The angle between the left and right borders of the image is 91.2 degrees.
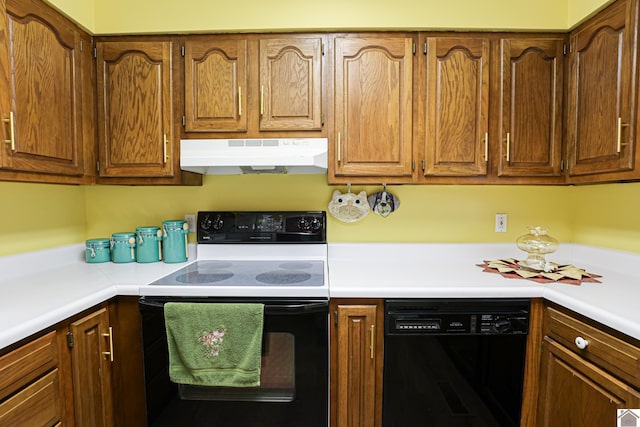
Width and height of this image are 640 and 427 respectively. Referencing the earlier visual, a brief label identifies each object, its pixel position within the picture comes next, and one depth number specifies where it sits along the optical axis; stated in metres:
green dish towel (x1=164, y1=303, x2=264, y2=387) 1.23
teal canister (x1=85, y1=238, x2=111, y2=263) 1.72
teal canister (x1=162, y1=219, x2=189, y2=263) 1.73
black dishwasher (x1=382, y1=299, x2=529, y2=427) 1.28
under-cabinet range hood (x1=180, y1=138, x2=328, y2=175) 1.46
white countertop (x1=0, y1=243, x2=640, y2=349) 1.05
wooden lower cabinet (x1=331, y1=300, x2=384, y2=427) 1.29
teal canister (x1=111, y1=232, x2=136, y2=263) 1.71
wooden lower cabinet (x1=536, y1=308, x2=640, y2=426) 0.97
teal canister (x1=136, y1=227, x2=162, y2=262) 1.72
